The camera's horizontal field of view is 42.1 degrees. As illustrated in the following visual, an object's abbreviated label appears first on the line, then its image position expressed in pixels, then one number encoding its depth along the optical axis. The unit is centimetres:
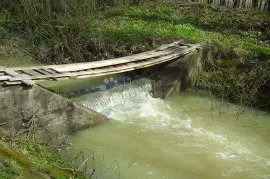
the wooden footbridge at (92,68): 744
